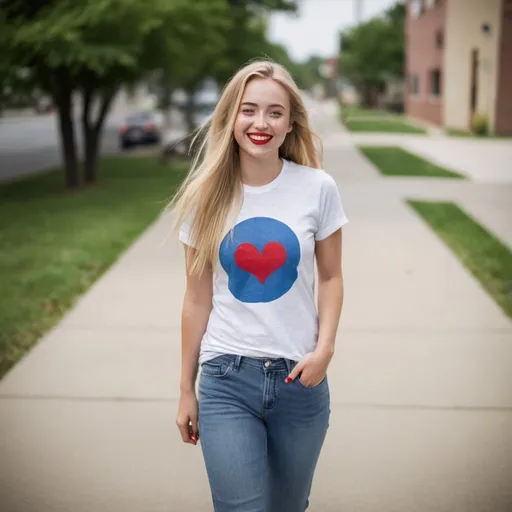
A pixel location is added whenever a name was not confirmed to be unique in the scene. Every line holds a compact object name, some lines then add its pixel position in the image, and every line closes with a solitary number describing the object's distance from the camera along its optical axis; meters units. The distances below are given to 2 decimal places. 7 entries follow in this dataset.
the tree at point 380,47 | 51.25
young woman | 2.14
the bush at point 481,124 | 25.58
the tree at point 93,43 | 10.23
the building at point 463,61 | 25.55
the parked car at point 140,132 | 25.84
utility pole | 54.62
